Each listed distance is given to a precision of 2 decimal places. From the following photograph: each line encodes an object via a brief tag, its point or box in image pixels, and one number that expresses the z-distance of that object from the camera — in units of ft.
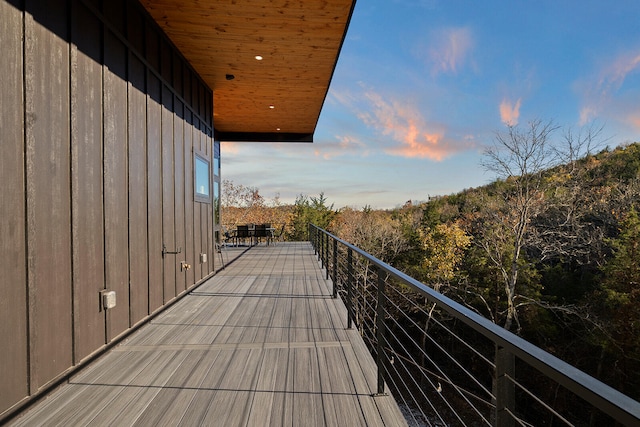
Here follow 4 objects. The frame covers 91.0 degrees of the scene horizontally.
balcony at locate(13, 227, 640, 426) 2.74
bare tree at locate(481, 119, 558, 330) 37.58
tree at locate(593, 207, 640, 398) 36.52
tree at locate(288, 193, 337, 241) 65.31
